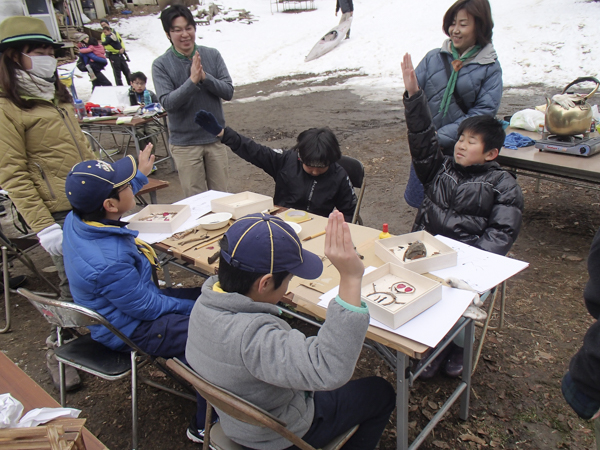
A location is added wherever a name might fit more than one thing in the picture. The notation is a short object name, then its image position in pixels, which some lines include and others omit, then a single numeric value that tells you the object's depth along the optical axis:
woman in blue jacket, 3.04
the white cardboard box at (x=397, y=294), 1.62
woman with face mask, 2.60
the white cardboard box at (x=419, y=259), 2.03
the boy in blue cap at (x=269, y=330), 1.22
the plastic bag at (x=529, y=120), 4.43
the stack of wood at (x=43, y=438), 0.90
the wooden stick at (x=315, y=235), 2.53
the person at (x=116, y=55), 12.26
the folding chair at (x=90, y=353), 1.87
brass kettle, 3.53
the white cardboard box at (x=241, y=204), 2.88
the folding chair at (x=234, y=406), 1.24
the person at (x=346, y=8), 19.01
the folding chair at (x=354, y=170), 3.62
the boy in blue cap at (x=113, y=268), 2.04
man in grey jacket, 3.54
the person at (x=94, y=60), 11.43
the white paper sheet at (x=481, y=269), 1.95
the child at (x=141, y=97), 7.09
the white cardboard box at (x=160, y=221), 2.74
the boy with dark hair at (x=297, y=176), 3.32
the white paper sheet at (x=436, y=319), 1.58
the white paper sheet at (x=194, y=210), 2.68
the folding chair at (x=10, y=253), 3.37
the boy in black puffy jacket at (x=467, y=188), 2.47
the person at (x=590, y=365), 1.13
